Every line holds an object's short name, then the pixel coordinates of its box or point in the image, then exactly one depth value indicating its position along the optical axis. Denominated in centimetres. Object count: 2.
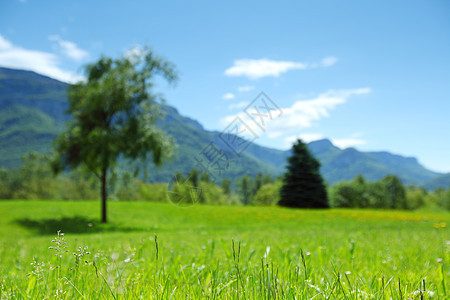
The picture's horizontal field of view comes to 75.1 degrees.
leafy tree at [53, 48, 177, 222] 1973
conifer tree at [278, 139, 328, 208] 5094
